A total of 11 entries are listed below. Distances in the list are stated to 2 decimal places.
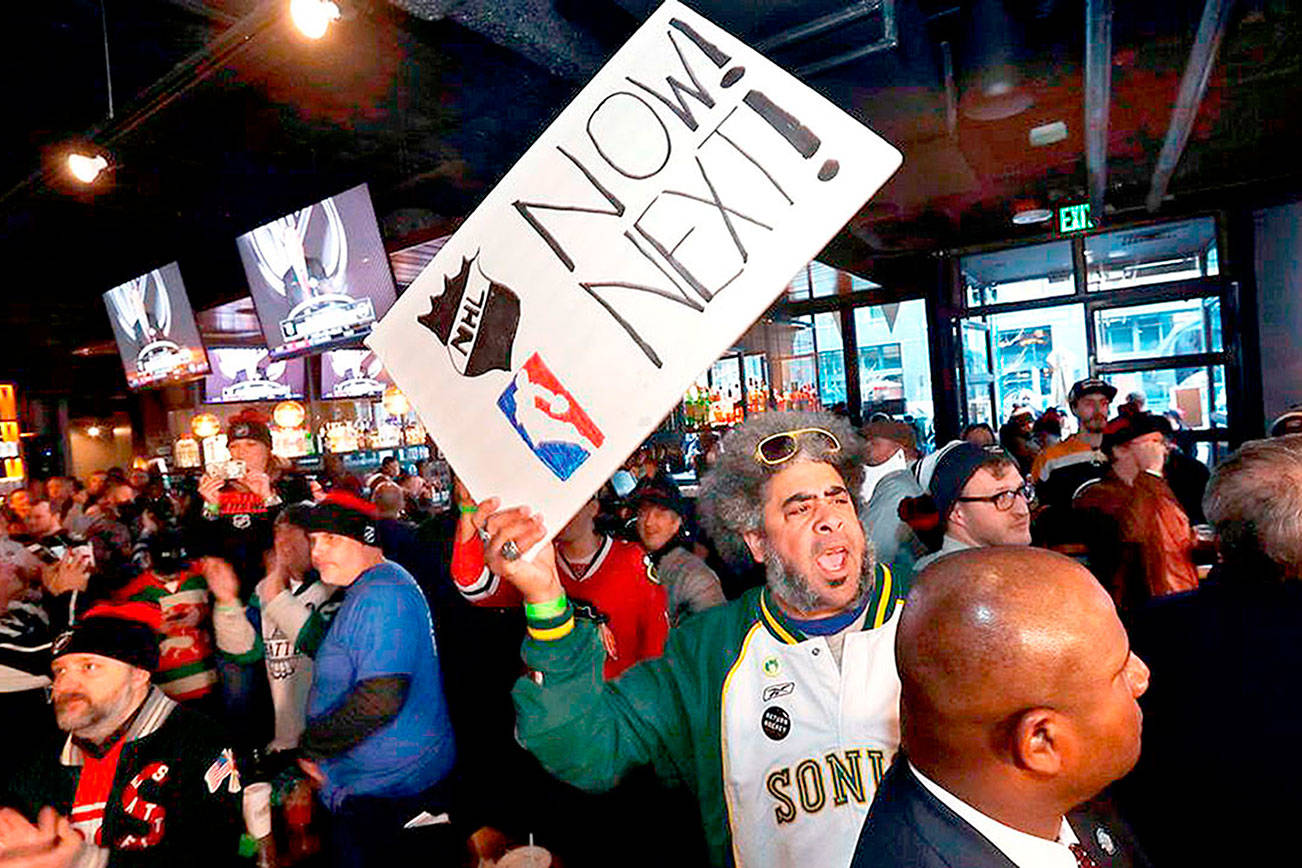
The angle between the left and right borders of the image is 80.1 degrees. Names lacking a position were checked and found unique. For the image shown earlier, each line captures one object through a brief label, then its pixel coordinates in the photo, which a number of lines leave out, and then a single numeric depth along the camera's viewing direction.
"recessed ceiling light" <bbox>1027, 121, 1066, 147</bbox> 5.46
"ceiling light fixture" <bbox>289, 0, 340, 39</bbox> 2.97
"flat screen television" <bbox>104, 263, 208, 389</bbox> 6.98
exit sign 7.25
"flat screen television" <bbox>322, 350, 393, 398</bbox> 12.75
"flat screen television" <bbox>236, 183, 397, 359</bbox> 5.21
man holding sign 1.51
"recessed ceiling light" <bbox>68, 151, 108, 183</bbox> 4.35
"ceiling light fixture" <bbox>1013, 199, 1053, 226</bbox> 6.73
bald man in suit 0.98
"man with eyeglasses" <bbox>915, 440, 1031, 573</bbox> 2.68
